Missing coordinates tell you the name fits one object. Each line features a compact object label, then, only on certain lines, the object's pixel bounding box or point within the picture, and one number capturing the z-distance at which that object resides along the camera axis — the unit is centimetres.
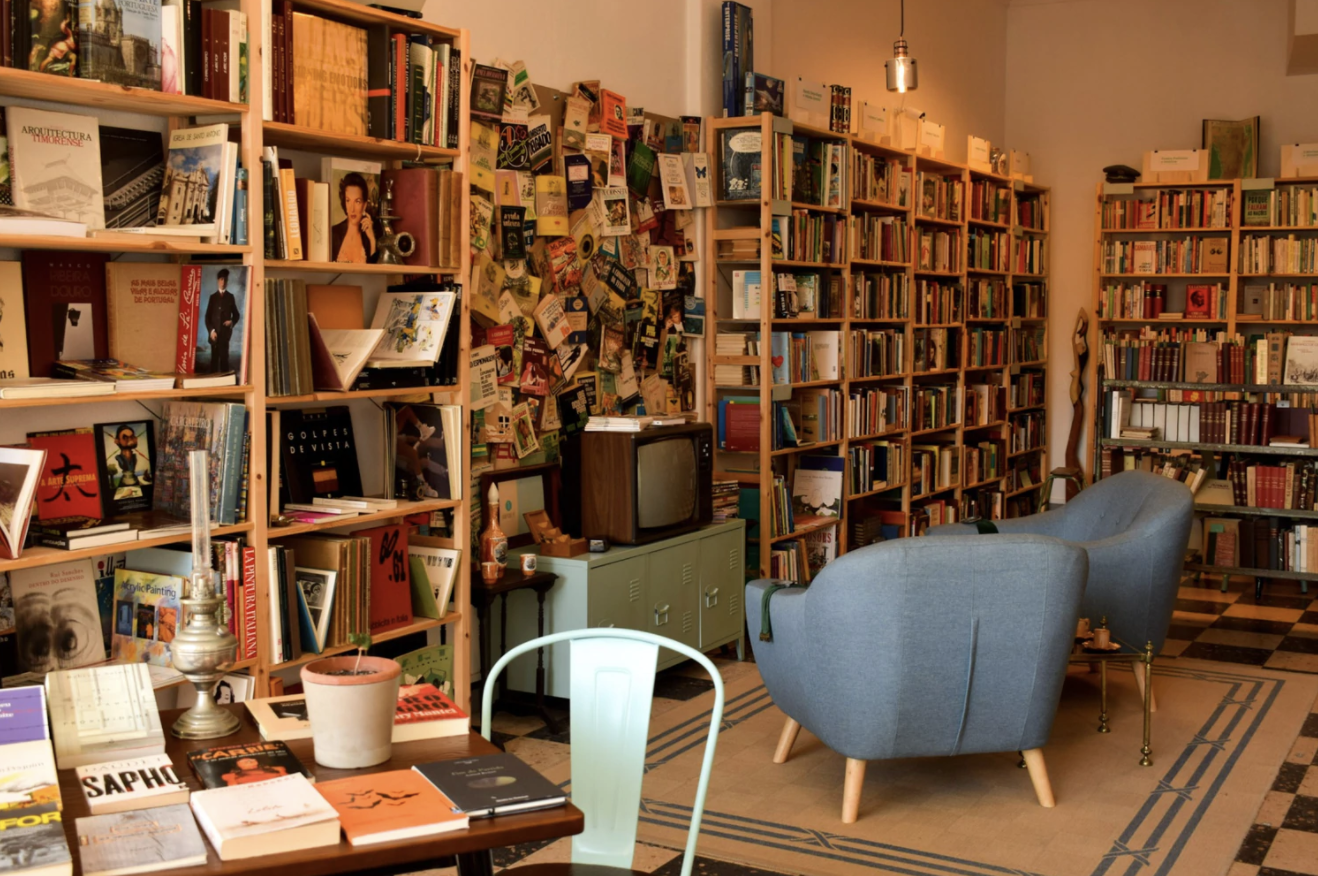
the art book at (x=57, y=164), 309
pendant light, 662
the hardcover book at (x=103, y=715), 193
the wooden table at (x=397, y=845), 158
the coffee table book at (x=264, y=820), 159
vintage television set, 492
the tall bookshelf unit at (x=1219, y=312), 738
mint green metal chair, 230
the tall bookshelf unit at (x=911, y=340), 598
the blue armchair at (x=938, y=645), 366
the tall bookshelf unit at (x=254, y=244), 302
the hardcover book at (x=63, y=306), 316
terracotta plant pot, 184
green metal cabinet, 469
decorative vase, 453
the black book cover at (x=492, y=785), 173
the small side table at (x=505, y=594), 443
